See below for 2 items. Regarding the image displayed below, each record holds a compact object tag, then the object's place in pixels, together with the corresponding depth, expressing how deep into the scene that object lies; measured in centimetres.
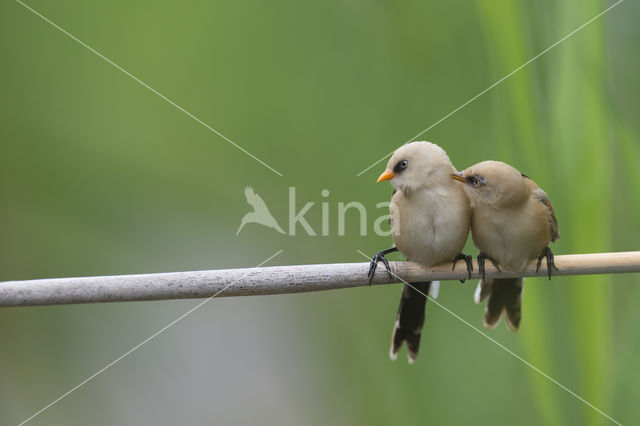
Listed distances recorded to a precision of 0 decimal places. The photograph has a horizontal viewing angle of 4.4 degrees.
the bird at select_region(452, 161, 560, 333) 399
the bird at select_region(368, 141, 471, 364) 401
